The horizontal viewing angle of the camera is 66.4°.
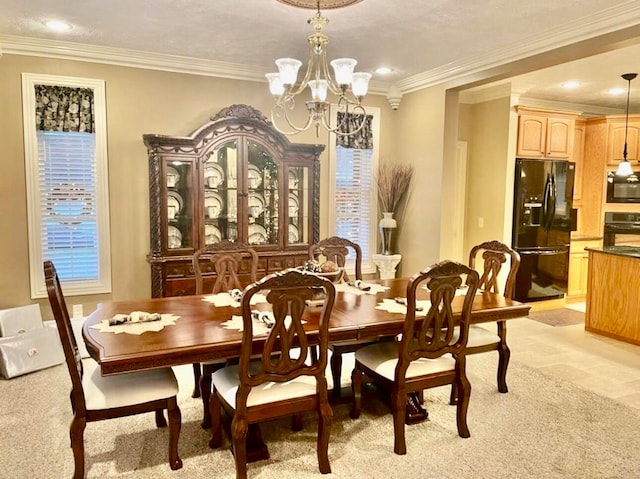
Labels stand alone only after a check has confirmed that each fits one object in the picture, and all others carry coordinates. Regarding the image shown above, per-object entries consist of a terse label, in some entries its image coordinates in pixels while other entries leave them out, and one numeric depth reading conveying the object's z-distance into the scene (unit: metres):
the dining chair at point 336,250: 3.88
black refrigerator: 5.66
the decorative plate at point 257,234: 4.69
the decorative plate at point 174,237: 4.33
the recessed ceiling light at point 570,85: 5.38
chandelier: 2.96
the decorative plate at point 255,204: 4.67
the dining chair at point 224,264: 3.44
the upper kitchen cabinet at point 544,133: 5.68
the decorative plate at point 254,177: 4.63
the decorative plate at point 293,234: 4.83
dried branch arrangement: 5.41
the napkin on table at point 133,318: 2.51
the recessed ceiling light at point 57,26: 3.56
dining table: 2.12
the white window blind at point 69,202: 4.19
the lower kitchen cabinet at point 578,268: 6.24
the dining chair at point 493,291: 3.28
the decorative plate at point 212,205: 4.47
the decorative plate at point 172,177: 4.30
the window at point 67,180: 4.13
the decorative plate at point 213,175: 4.45
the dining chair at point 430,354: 2.46
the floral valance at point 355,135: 5.37
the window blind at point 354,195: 5.41
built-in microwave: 6.24
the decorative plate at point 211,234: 4.47
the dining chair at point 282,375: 2.12
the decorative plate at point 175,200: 4.33
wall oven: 6.38
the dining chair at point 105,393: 2.17
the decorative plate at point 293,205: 4.83
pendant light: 5.59
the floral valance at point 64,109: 4.13
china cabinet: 4.27
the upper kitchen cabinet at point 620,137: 6.12
